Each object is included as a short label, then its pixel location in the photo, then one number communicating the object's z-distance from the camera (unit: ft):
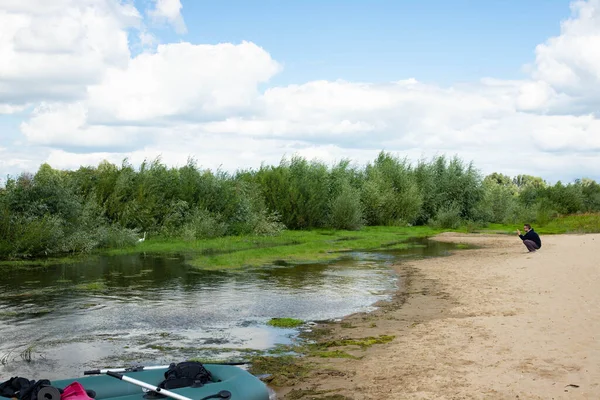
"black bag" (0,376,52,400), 20.27
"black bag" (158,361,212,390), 22.85
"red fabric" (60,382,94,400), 20.68
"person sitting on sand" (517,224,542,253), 81.51
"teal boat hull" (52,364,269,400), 22.15
